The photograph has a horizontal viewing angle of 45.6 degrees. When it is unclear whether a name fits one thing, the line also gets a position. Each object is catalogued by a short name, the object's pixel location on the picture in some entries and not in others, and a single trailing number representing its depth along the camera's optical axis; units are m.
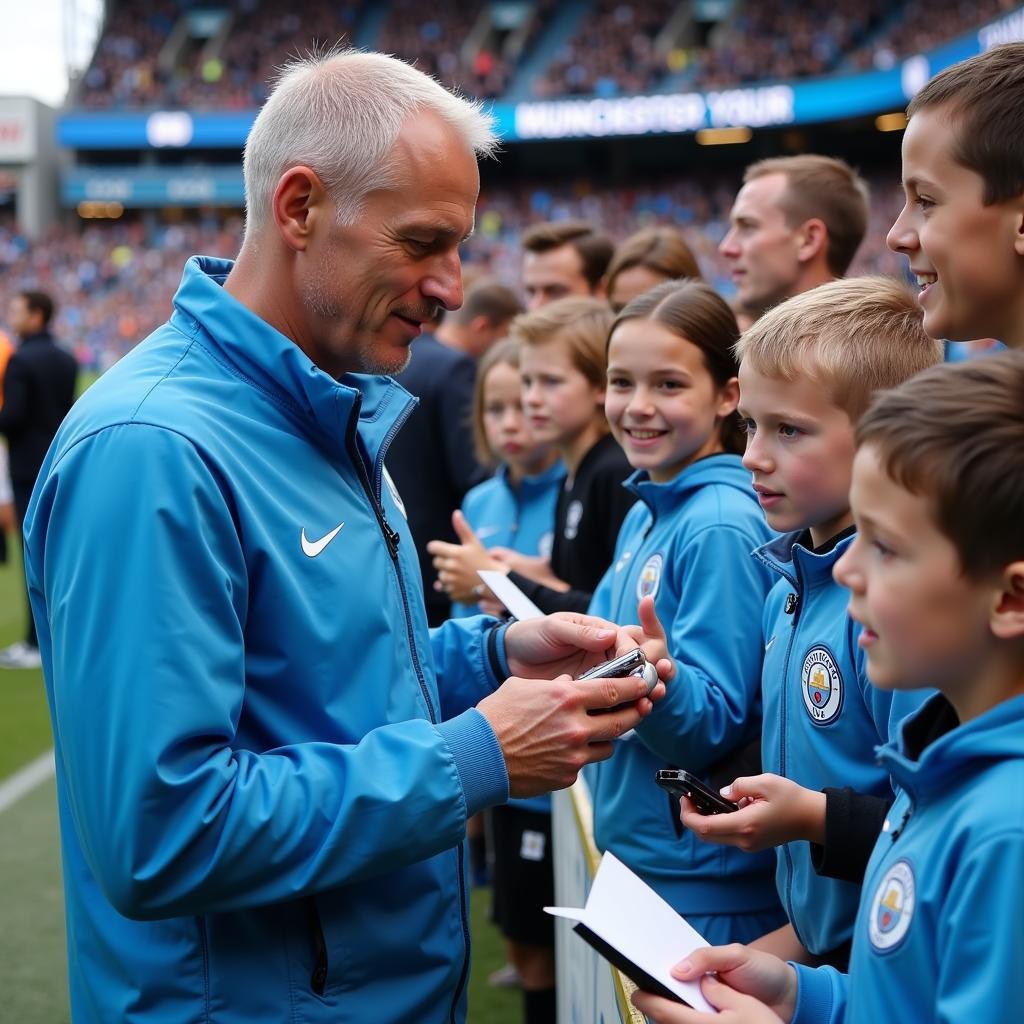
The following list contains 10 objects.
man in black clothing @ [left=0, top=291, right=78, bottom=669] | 8.62
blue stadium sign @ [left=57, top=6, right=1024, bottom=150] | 28.59
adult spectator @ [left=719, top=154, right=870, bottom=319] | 3.67
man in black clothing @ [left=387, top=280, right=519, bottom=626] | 4.88
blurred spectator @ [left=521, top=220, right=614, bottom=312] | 5.09
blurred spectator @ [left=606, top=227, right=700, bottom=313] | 4.29
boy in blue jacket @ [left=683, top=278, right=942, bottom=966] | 1.94
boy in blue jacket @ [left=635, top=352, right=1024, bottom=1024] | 1.22
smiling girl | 2.40
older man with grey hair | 1.54
